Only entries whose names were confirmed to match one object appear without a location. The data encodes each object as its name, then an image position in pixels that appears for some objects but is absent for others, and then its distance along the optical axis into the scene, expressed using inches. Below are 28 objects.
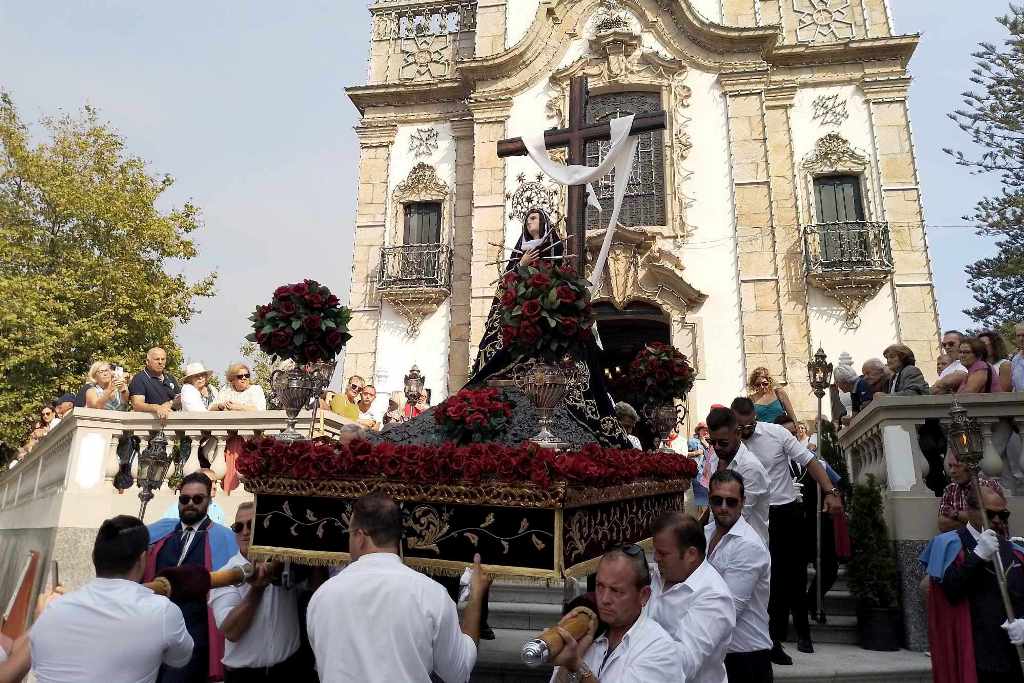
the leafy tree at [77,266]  690.2
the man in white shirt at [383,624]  97.4
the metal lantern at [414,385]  454.0
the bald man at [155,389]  307.0
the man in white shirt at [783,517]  204.2
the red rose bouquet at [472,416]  156.6
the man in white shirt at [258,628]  134.4
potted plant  223.1
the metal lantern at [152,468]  257.0
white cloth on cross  216.4
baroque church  561.3
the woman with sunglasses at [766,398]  305.4
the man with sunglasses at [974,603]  159.3
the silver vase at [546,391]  150.3
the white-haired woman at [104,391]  330.6
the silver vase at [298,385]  179.2
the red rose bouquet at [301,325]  178.9
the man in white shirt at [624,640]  95.2
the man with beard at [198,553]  153.1
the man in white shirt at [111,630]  105.9
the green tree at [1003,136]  806.5
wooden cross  217.2
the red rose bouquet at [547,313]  157.2
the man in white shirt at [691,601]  111.0
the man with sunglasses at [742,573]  141.9
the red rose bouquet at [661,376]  233.1
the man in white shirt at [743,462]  183.0
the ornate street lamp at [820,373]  330.3
